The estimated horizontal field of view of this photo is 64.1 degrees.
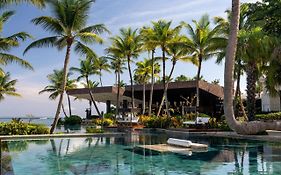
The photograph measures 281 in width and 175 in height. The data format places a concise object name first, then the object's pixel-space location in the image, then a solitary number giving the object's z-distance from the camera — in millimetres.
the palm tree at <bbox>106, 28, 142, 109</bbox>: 21467
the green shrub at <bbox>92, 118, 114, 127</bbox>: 19938
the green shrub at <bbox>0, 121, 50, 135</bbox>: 12633
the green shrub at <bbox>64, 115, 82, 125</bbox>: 25427
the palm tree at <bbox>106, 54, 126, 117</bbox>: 23316
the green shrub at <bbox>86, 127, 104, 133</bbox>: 14227
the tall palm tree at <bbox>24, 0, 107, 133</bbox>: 13447
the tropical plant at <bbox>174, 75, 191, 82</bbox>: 36804
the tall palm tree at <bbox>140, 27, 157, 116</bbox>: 19109
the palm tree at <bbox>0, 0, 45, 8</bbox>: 9553
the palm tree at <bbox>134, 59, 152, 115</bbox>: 24502
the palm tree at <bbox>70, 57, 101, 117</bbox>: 27497
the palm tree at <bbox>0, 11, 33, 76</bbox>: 12854
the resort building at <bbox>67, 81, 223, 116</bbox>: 21246
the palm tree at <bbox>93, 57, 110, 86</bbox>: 26665
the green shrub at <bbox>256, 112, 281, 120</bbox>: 15273
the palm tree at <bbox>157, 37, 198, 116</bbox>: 19125
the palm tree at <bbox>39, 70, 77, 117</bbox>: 30452
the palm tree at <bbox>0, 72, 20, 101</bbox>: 25568
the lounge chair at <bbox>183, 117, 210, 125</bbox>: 15210
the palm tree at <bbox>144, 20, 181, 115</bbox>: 18904
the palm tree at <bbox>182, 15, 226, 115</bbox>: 18331
